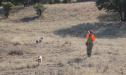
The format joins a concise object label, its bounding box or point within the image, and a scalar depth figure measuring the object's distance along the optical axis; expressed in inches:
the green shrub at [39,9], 1811.0
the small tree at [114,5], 1454.2
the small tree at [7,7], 1889.0
